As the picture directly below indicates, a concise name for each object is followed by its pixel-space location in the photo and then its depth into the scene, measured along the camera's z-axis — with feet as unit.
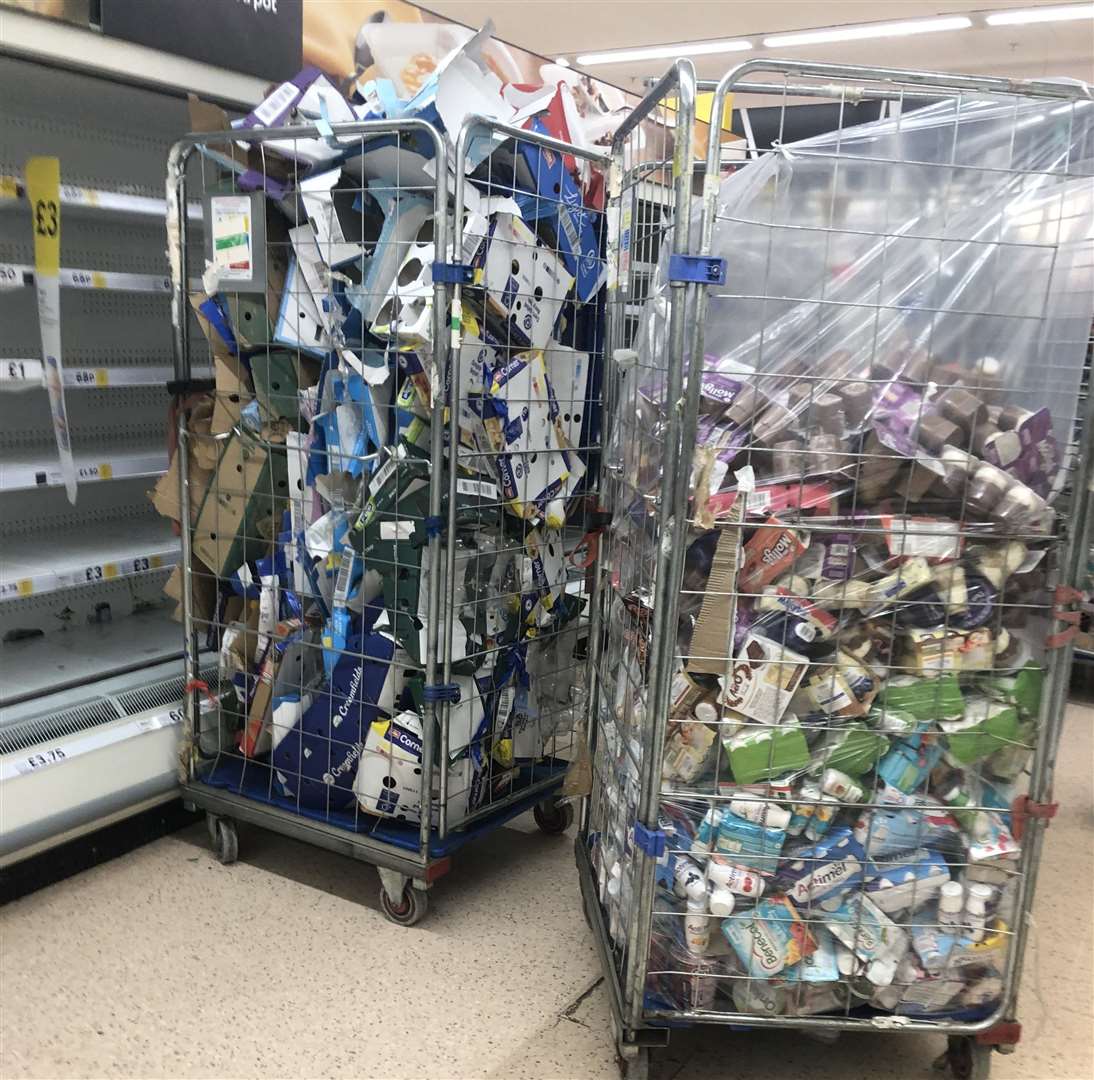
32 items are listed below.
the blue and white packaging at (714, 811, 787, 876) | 5.90
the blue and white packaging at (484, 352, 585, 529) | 7.93
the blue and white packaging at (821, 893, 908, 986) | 5.97
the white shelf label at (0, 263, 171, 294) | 7.75
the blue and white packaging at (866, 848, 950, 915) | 5.95
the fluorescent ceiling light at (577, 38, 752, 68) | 28.48
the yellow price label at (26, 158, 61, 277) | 7.92
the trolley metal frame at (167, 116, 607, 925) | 7.18
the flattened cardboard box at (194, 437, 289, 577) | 8.60
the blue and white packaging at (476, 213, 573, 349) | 7.58
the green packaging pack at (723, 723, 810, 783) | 5.88
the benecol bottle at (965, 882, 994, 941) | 5.96
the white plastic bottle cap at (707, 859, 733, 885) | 5.91
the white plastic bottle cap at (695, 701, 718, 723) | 5.91
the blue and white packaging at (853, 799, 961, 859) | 5.94
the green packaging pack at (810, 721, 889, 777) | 5.93
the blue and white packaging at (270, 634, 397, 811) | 8.11
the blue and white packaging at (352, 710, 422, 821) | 7.99
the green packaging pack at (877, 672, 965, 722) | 5.87
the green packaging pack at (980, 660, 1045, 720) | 5.93
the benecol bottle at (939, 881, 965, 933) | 5.94
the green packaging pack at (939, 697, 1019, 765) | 5.90
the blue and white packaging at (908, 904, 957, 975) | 6.03
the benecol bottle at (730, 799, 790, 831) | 5.90
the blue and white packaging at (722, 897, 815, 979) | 5.97
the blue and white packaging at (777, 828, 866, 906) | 5.96
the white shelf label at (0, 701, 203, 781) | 7.83
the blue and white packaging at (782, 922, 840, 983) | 5.99
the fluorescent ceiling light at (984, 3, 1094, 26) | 22.66
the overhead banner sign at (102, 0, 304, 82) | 7.63
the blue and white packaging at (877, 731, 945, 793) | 5.94
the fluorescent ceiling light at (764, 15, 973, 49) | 24.77
